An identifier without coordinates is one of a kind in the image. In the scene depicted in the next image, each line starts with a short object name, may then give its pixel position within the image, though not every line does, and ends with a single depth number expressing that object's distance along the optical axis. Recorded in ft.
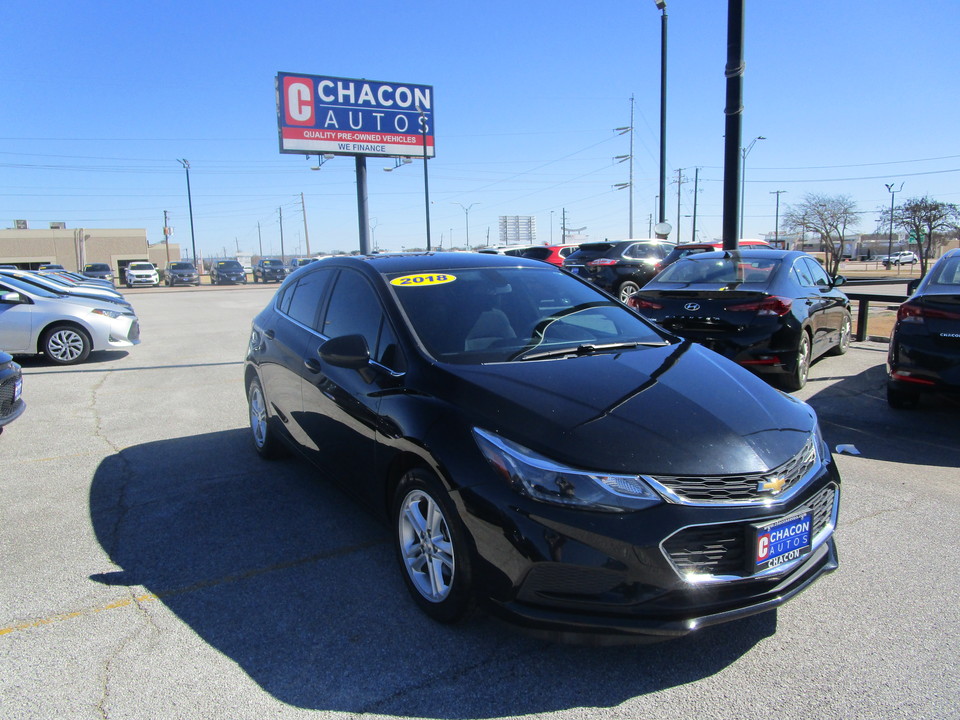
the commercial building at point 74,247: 229.45
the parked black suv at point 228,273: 149.07
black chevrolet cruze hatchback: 7.97
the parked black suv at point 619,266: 54.54
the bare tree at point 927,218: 120.16
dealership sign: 109.81
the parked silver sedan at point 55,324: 33.42
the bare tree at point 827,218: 150.61
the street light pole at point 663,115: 58.54
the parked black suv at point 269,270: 150.61
